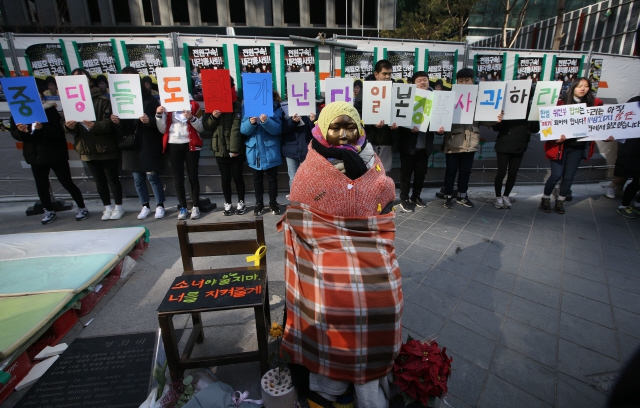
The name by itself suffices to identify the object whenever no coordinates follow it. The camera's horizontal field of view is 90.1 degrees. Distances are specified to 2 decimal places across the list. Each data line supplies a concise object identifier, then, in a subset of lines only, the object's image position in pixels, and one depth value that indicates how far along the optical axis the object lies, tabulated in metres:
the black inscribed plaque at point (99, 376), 1.82
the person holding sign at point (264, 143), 4.68
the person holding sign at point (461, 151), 5.12
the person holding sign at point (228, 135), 4.82
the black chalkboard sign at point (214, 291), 1.92
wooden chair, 1.94
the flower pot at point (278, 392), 1.88
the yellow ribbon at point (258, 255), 2.41
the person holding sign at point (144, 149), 4.80
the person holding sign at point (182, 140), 4.76
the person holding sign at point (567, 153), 4.99
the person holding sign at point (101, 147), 4.65
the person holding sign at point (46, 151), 4.68
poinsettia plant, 1.77
